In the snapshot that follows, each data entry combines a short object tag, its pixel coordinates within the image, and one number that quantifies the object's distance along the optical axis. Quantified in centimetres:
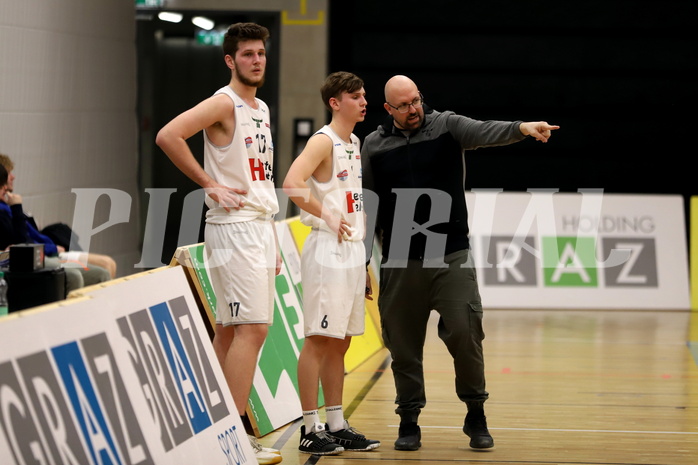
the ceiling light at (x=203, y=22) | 2754
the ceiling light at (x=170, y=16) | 2503
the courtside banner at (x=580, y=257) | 2064
